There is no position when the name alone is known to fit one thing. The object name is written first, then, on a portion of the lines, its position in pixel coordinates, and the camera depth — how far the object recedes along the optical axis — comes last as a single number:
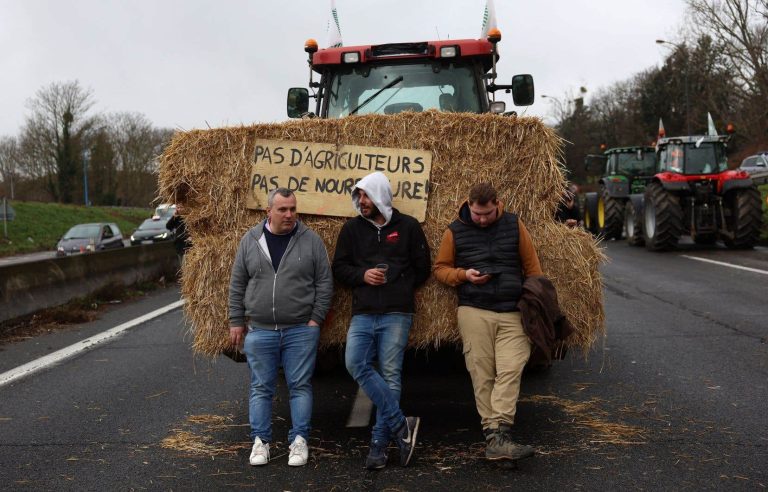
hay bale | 5.38
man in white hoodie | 5.01
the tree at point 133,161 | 74.75
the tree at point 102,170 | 69.38
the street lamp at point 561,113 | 82.03
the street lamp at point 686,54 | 45.38
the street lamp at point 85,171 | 66.75
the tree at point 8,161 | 68.94
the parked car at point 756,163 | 35.09
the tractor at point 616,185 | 24.22
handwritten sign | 5.47
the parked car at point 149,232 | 31.80
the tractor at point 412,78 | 8.20
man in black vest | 5.00
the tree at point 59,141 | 65.81
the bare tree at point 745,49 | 49.32
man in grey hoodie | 5.04
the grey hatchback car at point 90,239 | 27.58
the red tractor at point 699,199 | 18.72
